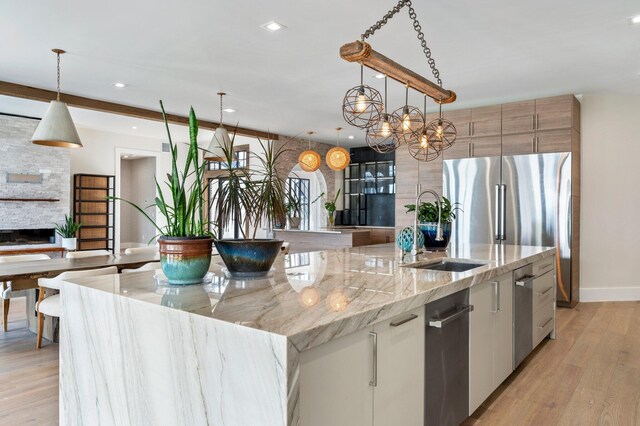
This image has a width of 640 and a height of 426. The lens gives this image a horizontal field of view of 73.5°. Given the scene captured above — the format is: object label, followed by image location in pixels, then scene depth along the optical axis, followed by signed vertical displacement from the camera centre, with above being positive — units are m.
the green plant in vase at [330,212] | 9.07 +0.07
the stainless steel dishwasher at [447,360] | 1.84 -0.67
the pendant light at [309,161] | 6.52 +0.83
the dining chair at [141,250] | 4.81 -0.41
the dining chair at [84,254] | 4.33 -0.42
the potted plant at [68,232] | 7.64 -0.32
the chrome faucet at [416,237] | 3.02 -0.16
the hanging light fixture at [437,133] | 3.41 +0.67
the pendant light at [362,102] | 2.60 +0.69
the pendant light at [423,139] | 3.35 +0.61
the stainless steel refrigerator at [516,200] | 5.25 +0.20
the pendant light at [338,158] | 6.01 +0.80
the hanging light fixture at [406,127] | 3.13 +0.67
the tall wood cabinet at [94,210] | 8.81 +0.09
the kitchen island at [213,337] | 1.16 -0.38
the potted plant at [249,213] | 2.00 +0.01
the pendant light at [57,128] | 3.74 +0.76
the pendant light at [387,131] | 3.06 +0.62
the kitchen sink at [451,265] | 2.83 -0.34
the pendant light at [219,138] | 4.85 +0.91
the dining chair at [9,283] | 3.84 -0.60
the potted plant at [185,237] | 1.77 -0.09
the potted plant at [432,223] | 3.46 -0.06
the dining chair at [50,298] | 3.12 -0.69
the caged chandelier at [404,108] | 2.27 +0.83
